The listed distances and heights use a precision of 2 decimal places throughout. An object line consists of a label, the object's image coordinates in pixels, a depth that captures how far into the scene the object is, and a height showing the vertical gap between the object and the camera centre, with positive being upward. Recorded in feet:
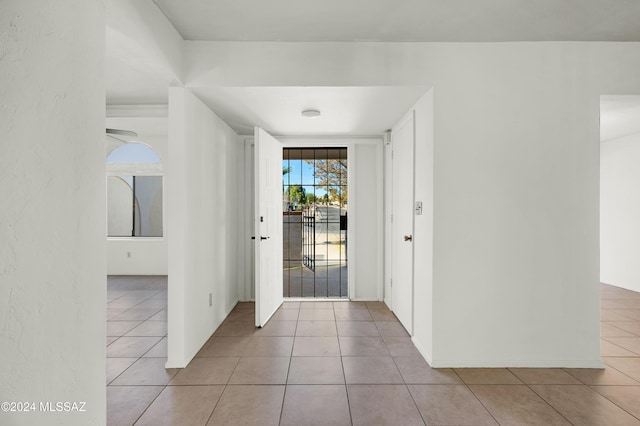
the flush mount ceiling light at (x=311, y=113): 9.72 +3.03
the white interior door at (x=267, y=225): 10.36 -0.60
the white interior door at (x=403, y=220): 9.68 -0.37
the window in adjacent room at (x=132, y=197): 18.75 +0.71
